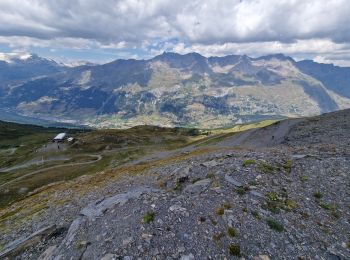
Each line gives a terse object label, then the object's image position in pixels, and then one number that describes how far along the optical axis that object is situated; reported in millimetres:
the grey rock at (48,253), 18444
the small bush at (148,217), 18045
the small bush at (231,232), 17234
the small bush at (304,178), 25528
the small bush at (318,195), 22725
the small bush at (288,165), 27759
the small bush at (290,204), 20675
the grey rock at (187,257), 15495
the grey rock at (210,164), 29520
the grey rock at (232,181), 23036
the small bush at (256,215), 18922
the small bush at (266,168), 25972
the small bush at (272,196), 21509
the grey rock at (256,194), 21469
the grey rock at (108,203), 21094
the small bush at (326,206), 21150
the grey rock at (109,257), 15525
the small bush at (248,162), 27262
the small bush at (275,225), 18109
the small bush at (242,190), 21611
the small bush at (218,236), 16828
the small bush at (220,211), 18922
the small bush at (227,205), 19594
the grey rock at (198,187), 22906
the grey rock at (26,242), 20719
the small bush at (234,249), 16062
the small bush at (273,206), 19959
